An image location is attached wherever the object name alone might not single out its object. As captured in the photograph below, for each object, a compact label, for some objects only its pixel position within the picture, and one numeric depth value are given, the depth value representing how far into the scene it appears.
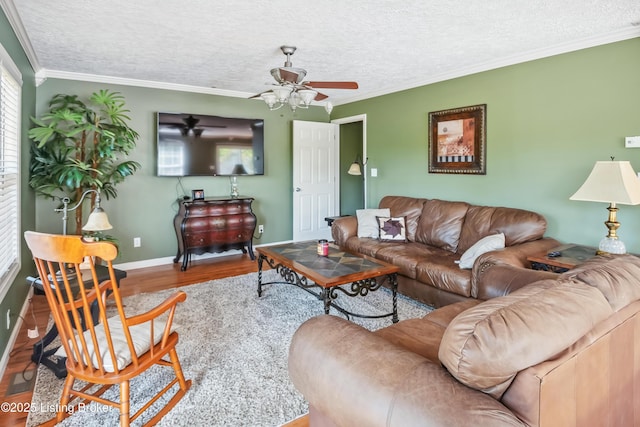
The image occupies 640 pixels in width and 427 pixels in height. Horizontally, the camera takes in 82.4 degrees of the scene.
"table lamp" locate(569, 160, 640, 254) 2.48
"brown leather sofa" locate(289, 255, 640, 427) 0.96
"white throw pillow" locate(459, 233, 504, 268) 3.06
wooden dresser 4.64
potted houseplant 3.59
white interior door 5.86
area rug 1.90
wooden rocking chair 1.49
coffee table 2.74
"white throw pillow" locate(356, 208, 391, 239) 4.33
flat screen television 4.75
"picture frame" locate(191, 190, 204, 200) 4.97
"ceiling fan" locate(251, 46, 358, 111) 3.07
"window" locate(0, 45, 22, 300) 2.47
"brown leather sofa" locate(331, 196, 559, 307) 2.86
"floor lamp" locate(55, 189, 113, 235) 2.65
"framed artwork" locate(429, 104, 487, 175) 3.99
